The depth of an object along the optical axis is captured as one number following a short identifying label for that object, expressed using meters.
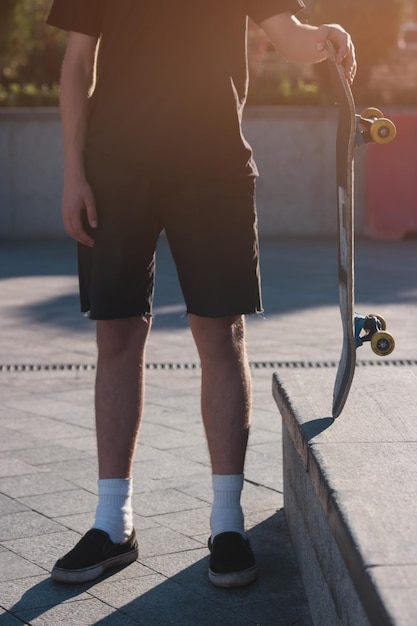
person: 4.79
